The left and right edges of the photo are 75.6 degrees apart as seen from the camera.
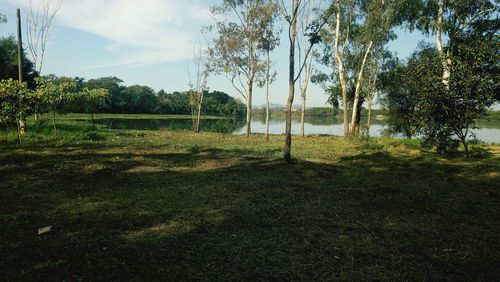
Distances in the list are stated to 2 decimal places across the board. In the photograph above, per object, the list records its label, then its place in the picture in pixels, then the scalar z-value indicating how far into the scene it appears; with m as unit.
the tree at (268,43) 31.90
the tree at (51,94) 20.27
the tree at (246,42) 30.93
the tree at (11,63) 39.13
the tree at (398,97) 32.72
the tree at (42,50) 27.53
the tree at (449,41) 15.80
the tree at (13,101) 17.00
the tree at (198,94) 40.87
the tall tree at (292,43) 13.69
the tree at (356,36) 25.27
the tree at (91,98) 31.77
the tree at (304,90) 34.19
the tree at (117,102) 94.56
